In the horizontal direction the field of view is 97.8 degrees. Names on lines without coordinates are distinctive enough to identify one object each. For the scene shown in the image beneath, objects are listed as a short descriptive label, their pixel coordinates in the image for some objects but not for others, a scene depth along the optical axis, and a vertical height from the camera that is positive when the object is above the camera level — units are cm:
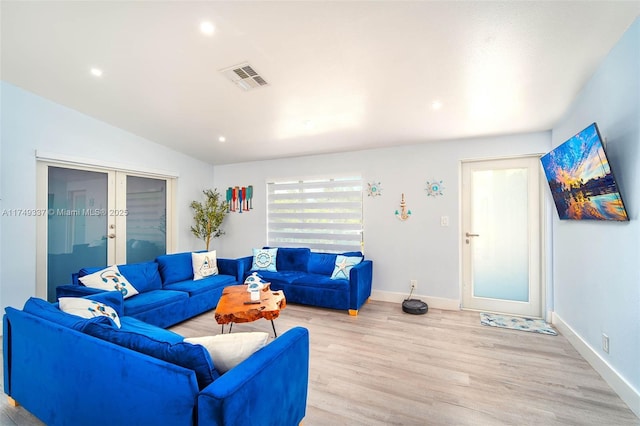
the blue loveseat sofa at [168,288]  299 -94
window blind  461 +2
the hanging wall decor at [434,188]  403 +39
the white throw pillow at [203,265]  414 -75
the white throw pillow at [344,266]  403 -75
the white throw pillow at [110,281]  295 -72
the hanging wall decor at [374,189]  441 +42
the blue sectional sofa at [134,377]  112 -76
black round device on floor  374 -124
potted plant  532 -4
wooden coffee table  253 -88
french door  352 -7
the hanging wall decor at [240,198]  543 +33
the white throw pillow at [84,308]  200 -68
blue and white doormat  323 -132
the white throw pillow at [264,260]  459 -75
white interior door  363 -29
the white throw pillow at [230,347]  137 -66
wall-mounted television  204 +30
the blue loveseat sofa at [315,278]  375 -93
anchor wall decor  421 +5
